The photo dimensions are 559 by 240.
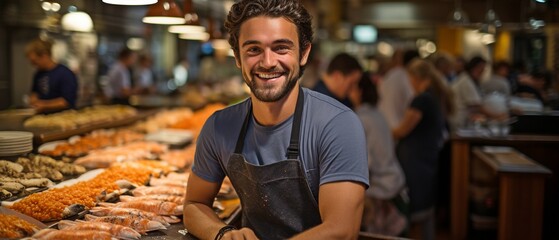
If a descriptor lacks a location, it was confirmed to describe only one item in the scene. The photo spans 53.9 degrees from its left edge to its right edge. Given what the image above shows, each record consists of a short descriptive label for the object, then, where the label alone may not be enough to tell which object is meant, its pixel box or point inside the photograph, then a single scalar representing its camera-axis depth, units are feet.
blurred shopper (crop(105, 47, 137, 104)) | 34.68
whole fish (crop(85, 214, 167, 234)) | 7.70
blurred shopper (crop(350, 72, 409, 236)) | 14.97
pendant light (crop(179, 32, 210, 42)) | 23.72
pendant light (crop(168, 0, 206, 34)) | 14.98
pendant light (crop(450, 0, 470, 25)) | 25.32
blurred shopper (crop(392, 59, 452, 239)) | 17.42
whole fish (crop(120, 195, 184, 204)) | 8.96
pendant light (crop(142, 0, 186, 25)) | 12.29
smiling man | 6.97
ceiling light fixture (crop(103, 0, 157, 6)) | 10.08
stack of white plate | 10.23
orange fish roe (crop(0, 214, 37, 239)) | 6.87
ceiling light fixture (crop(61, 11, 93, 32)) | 15.82
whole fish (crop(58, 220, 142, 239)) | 7.23
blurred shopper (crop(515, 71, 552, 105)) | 23.08
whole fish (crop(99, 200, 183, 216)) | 8.55
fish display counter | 7.36
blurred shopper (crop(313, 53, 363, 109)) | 15.16
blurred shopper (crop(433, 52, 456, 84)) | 31.35
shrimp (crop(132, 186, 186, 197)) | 9.42
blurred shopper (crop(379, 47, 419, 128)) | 24.84
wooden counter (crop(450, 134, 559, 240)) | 18.30
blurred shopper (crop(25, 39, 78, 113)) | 19.20
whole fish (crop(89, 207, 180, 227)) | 8.08
